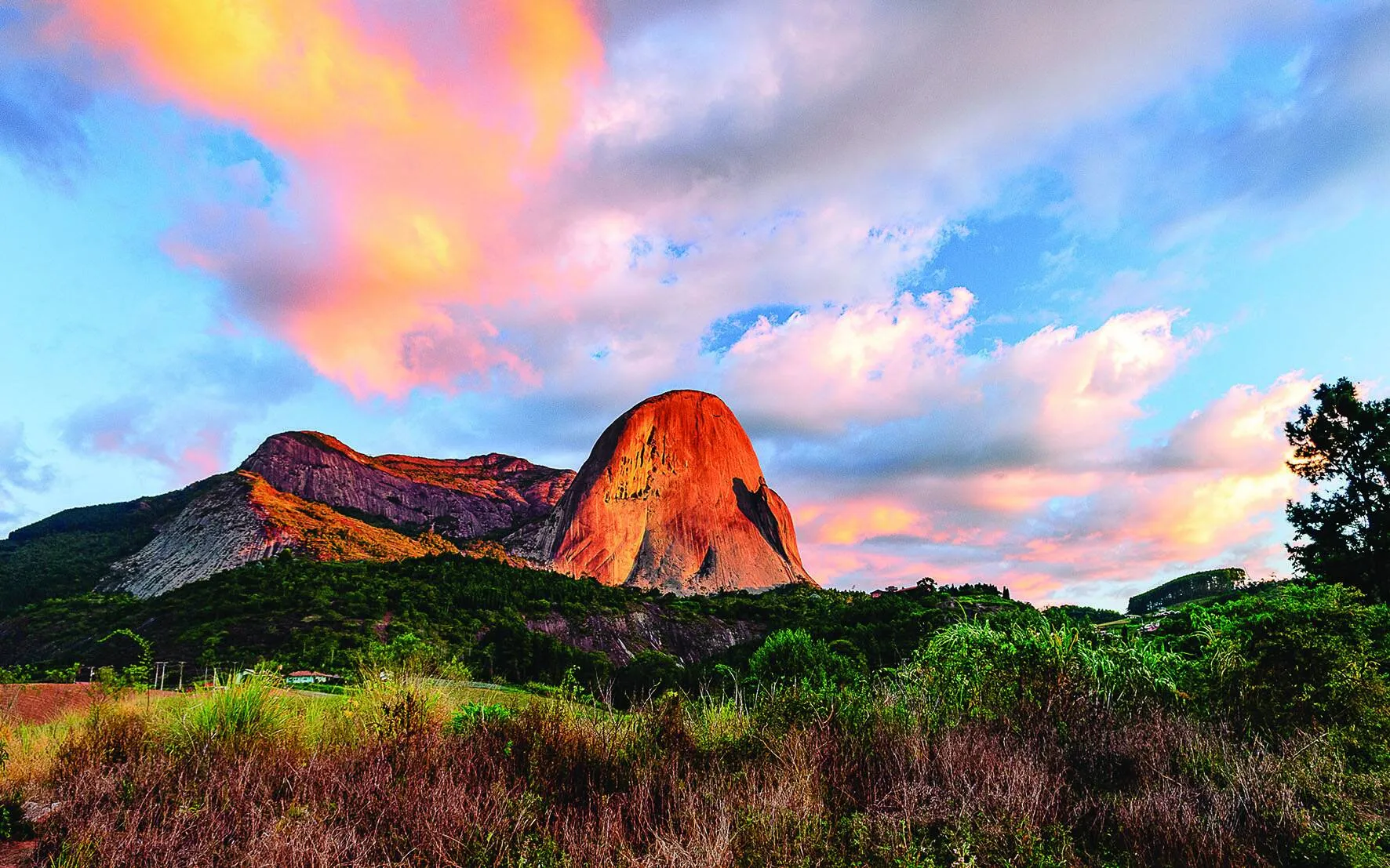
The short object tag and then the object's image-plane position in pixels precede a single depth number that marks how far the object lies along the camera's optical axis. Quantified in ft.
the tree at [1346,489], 75.20
